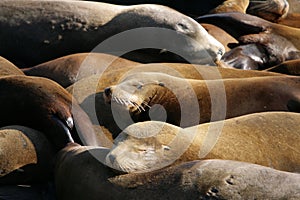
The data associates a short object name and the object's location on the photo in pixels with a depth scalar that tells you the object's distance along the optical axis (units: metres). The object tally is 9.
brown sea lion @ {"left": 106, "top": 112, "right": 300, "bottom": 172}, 10.19
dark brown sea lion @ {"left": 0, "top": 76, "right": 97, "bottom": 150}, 12.12
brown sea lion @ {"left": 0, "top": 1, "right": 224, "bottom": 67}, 16.45
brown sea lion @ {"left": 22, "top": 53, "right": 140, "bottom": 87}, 14.72
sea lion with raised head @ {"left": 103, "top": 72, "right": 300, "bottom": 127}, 13.04
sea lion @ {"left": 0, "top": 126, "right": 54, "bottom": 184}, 11.14
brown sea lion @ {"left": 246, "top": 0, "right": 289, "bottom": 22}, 21.41
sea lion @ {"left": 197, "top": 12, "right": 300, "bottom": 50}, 18.48
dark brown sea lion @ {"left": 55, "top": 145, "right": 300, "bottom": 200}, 9.15
